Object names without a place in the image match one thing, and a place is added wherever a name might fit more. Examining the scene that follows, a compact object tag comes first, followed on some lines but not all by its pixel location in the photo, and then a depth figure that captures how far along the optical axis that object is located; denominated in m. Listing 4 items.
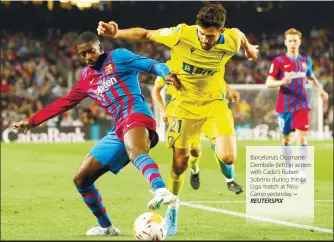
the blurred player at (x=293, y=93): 13.77
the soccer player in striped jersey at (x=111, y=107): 7.46
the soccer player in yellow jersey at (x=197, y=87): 7.98
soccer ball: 6.93
